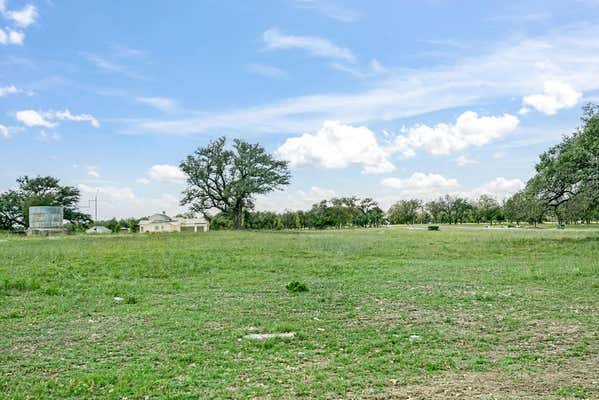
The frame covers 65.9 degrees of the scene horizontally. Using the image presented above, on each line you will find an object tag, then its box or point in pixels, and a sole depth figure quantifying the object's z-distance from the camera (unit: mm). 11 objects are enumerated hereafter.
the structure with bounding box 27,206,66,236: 64375
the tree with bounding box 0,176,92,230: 85500
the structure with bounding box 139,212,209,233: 97688
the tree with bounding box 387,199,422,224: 143875
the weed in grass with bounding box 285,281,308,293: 13078
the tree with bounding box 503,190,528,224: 34241
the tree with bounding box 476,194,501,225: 122838
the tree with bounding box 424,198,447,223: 140500
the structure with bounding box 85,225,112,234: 90688
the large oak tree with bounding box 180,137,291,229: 66562
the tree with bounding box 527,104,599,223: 29594
